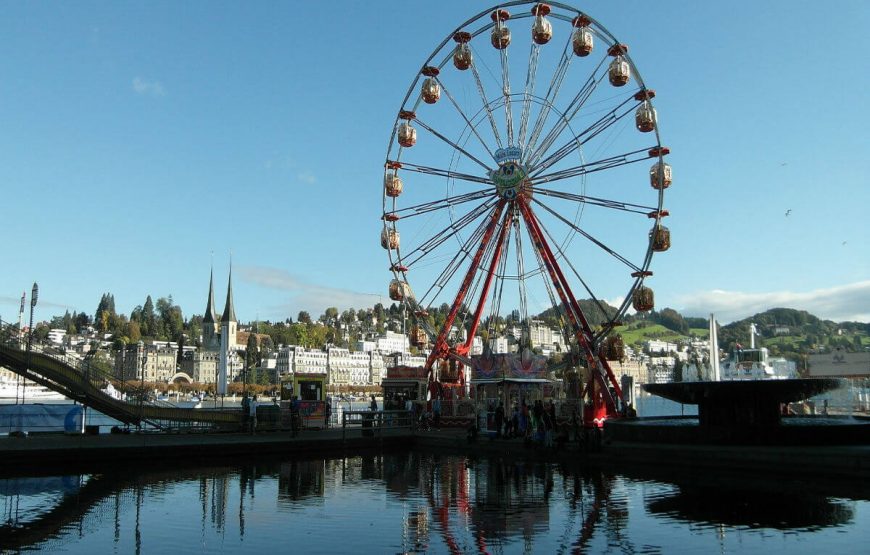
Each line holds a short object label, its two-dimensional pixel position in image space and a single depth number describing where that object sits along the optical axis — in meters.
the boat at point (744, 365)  55.72
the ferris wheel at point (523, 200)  38.41
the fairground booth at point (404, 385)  44.72
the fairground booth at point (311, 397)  41.47
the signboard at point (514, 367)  37.69
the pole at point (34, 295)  41.88
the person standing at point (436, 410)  40.00
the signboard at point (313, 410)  41.55
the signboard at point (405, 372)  45.69
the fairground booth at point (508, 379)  36.45
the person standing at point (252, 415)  34.76
